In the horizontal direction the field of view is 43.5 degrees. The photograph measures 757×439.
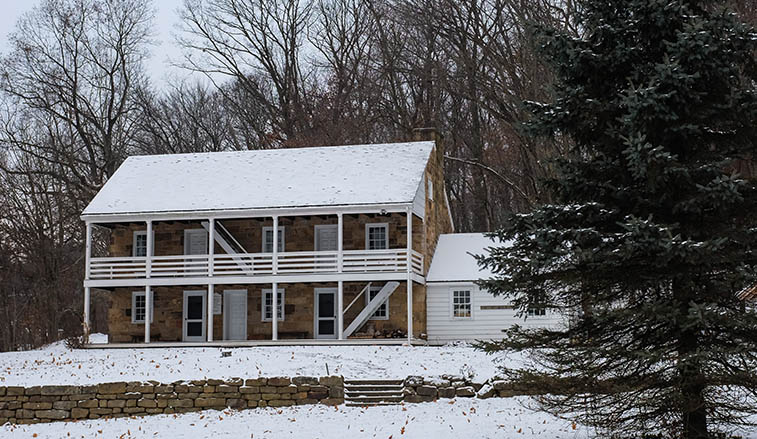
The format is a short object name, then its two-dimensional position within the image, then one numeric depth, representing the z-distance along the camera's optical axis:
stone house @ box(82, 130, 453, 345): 26.61
